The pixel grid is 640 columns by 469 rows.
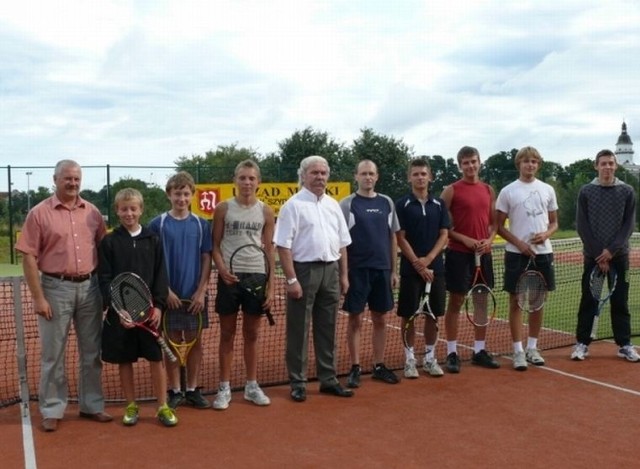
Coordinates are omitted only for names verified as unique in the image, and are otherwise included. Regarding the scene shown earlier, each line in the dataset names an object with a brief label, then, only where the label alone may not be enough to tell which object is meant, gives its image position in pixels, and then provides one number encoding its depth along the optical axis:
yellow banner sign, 19.30
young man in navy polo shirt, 5.89
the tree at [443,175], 20.05
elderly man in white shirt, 5.30
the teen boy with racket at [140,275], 4.71
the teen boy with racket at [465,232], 6.11
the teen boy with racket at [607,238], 6.51
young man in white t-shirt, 6.28
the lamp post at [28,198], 19.04
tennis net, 5.85
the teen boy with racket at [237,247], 5.09
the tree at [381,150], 40.09
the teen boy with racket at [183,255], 4.98
